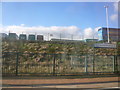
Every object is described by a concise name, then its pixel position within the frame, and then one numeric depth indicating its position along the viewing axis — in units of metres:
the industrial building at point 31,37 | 18.69
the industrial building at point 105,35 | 20.42
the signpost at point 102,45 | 11.02
